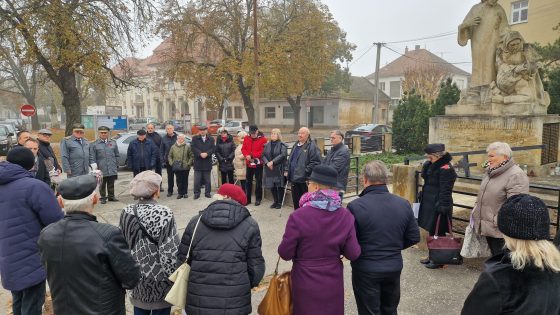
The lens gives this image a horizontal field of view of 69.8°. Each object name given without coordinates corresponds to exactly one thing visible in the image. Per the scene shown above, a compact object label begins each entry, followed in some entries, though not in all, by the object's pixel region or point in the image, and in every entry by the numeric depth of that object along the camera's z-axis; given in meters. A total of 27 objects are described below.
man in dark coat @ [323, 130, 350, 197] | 6.65
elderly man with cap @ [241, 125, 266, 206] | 8.41
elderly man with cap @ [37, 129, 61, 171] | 7.39
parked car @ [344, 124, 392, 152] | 17.25
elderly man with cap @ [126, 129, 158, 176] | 9.30
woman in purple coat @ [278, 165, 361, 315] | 2.88
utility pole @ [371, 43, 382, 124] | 29.69
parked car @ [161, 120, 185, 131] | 39.09
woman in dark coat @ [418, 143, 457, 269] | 4.82
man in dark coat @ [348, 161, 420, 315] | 3.12
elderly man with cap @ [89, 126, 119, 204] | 8.87
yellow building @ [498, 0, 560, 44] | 29.50
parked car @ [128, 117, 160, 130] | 38.66
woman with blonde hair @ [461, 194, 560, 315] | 1.68
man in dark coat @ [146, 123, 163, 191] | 9.86
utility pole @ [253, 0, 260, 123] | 20.64
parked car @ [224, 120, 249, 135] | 36.78
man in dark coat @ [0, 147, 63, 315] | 3.25
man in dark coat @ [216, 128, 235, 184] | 8.91
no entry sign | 18.94
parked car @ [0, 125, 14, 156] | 18.04
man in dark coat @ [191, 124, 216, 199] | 9.02
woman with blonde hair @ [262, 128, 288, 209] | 8.01
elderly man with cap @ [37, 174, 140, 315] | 2.43
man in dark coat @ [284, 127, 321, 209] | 7.27
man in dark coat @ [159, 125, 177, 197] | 9.67
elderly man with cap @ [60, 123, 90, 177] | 8.08
